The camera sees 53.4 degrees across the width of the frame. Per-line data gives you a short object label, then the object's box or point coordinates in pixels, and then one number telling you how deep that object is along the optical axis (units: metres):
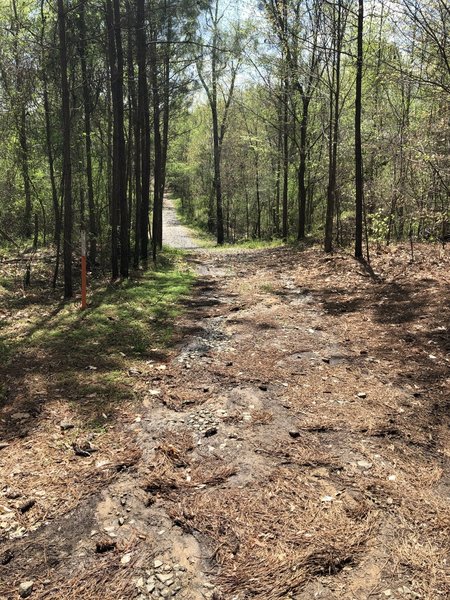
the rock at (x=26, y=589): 2.48
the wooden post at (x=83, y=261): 8.41
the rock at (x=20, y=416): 4.44
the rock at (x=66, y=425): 4.24
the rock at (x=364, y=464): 3.53
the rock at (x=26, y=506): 3.14
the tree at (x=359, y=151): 11.05
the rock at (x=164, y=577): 2.52
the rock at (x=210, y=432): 4.05
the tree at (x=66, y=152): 8.72
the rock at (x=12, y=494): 3.28
